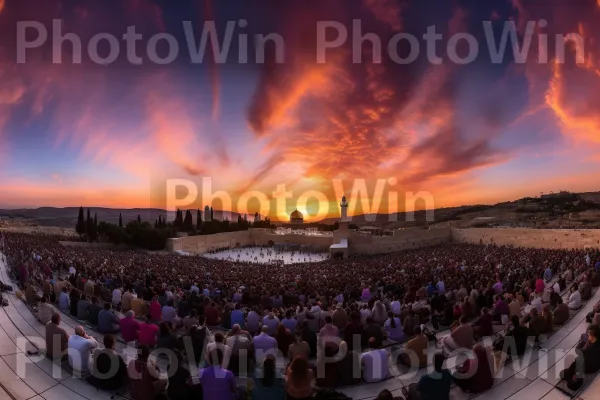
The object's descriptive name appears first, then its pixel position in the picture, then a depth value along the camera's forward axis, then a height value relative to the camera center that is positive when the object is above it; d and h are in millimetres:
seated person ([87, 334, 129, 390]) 5031 -2436
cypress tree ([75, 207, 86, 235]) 50378 -2843
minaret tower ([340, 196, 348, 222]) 51394 -670
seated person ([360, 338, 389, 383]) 5239 -2450
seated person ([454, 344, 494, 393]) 4932 -2449
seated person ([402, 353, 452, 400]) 4309 -2282
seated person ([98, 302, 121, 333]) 7297 -2477
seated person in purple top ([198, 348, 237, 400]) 4266 -2232
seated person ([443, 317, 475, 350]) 6066 -2373
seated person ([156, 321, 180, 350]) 5914 -2309
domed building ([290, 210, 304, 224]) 96962 -3240
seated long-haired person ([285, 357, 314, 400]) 4098 -2111
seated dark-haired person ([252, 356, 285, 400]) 4172 -2239
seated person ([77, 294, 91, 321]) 7879 -2390
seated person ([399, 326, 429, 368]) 5715 -2457
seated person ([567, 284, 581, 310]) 8438 -2398
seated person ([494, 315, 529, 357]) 5984 -2403
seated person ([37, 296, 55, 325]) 7309 -2275
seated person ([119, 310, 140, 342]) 6695 -2391
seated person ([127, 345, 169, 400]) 4562 -2336
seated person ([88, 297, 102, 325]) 7750 -2407
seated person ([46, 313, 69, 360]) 5829 -2288
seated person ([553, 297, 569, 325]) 7449 -2385
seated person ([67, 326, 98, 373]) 5461 -2339
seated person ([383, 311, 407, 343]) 6984 -2560
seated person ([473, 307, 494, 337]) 7168 -2559
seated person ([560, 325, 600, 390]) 4949 -2339
